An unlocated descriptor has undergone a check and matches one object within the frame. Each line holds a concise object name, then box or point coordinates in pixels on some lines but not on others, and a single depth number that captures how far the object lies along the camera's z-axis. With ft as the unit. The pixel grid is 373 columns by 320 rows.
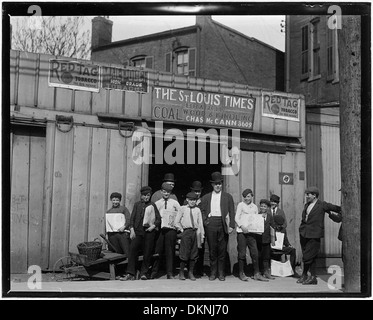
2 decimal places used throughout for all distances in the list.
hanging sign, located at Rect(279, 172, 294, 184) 31.06
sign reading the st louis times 28.71
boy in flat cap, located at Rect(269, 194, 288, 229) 28.23
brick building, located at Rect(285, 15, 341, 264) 32.50
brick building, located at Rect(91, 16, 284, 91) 60.75
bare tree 60.70
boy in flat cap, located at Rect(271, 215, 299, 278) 27.61
